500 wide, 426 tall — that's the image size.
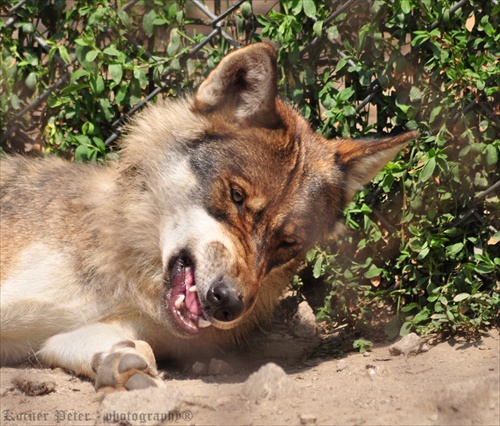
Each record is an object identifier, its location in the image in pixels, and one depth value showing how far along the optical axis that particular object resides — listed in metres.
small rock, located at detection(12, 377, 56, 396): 8.33
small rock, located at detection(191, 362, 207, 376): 9.69
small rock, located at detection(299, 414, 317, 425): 7.01
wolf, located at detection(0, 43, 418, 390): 8.82
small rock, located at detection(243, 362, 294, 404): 7.54
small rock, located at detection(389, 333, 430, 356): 9.57
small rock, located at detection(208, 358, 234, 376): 9.68
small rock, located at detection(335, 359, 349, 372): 9.40
